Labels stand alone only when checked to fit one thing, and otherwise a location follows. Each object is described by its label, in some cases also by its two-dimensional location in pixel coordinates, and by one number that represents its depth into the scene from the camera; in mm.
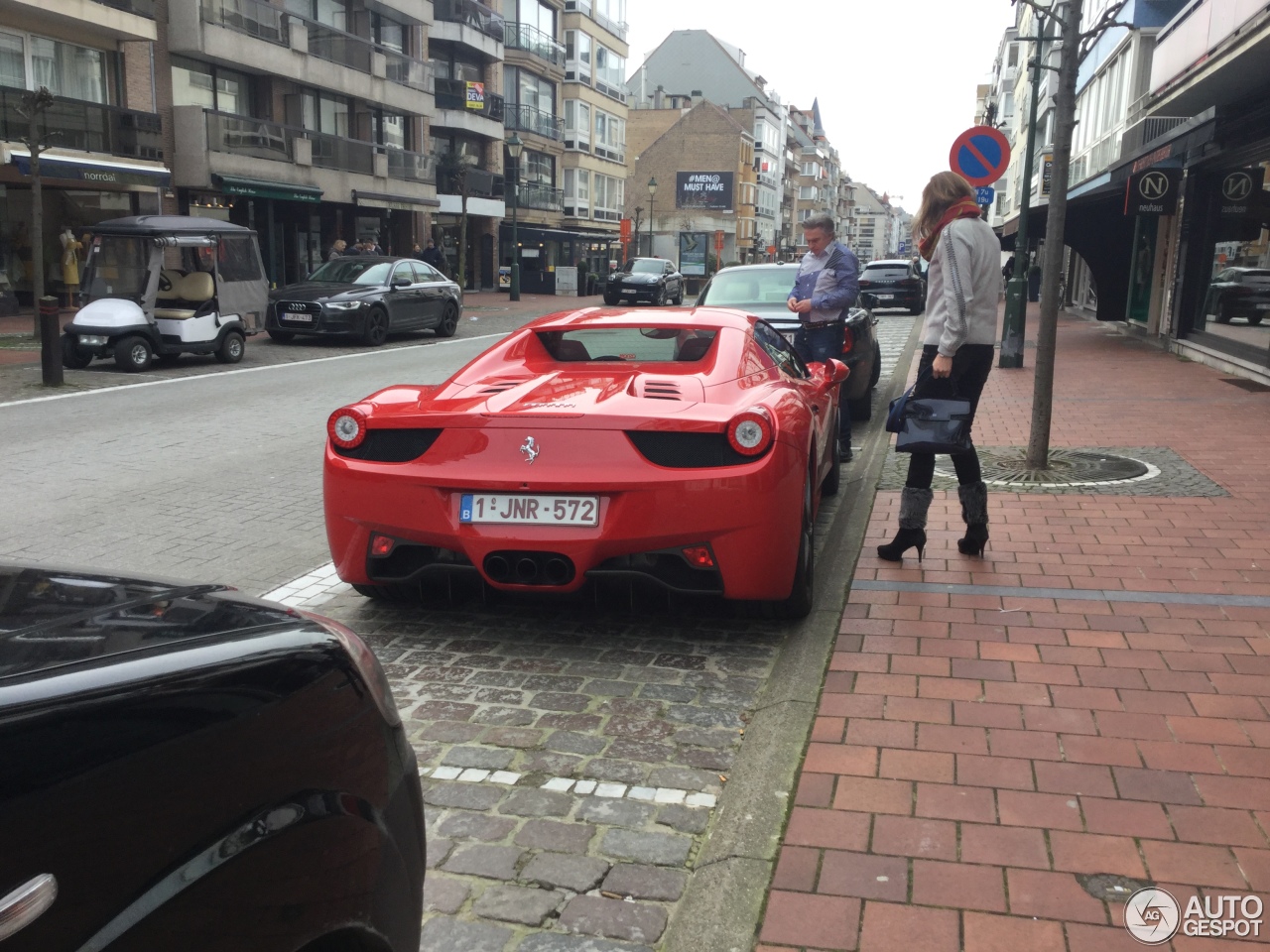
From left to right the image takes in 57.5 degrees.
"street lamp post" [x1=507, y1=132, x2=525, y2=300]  38228
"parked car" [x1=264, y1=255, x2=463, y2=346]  19562
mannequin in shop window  24750
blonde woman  5406
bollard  13227
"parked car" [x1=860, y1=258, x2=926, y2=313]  30641
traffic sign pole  15461
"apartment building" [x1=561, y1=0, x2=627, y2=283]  58812
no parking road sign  11422
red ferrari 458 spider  4184
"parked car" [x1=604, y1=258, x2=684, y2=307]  37500
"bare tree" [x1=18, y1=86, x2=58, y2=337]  16125
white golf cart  15133
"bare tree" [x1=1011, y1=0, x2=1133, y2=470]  7602
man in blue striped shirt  8531
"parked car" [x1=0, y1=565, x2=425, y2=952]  1206
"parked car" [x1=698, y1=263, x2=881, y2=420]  10258
